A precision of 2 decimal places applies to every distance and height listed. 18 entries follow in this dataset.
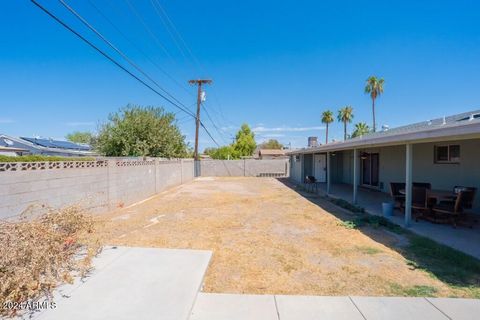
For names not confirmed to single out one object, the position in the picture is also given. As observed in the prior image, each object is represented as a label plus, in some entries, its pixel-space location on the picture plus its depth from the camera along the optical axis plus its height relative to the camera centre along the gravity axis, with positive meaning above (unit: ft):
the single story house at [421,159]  19.27 -0.05
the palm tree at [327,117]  152.97 +22.73
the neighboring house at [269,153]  165.12 +3.15
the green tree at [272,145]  284.00 +13.87
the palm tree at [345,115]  145.38 +22.78
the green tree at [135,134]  56.44 +4.88
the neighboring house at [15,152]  60.21 +1.02
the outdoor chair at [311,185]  48.34 -5.28
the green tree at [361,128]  139.84 +15.47
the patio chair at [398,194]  27.22 -3.49
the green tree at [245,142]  171.51 +10.10
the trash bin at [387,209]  25.44 -4.59
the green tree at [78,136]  215.53 +16.42
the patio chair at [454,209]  21.39 -3.92
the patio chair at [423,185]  28.25 -2.63
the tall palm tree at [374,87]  115.65 +29.96
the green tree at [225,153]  151.51 +2.73
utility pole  80.18 +18.14
